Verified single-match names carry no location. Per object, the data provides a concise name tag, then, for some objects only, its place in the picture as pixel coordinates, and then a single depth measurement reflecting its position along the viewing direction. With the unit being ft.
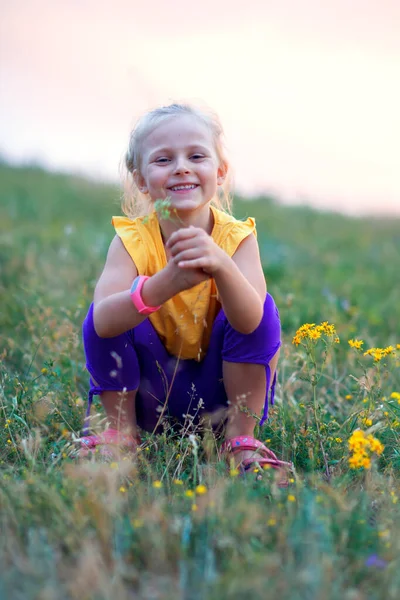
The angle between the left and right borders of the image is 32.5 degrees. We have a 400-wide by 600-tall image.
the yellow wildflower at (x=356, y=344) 8.10
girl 8.04
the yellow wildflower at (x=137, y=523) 5.70
